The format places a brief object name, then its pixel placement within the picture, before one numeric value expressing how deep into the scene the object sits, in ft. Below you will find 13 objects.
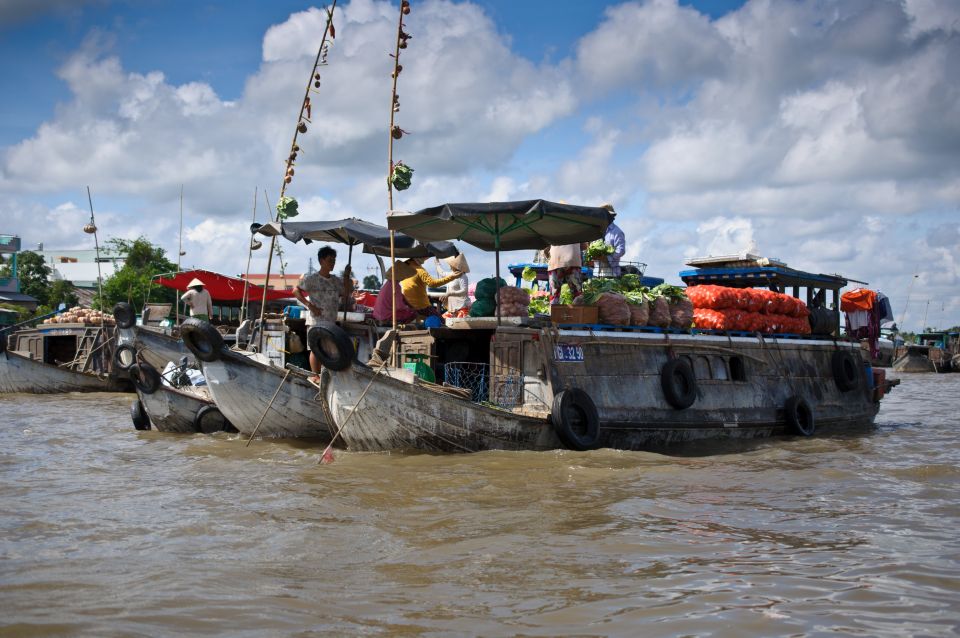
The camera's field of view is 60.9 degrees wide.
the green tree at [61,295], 153.99
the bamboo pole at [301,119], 37.91
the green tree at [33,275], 159.74
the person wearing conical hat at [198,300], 54.19
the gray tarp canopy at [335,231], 38.65
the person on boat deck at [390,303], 34.30
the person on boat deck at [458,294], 37.11
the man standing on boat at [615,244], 38.04
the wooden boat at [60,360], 61.31
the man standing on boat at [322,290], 31.55
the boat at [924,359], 142.31
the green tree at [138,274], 128.06
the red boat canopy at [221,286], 73.14
